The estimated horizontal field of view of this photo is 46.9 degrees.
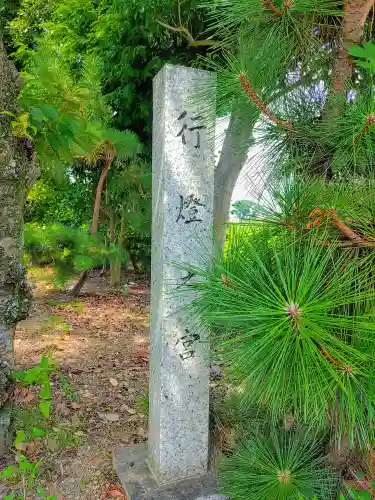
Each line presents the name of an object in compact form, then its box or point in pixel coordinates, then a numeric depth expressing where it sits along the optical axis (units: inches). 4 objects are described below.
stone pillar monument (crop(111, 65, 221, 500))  61.3
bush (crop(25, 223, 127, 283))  167.3
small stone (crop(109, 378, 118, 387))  106.5
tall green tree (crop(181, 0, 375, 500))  31.2
